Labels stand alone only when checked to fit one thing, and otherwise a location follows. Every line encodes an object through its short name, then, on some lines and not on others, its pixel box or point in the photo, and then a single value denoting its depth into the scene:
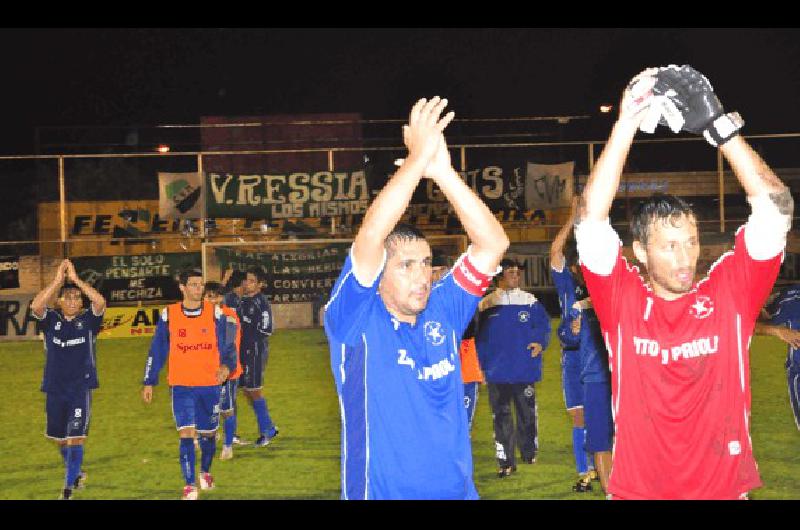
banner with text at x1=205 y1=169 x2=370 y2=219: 27.88
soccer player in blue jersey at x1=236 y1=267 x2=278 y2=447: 13.28
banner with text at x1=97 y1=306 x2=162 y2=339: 25.98
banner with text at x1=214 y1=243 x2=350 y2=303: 27.98
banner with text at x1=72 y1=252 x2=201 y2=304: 27.39
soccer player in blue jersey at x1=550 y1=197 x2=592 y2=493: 9.41
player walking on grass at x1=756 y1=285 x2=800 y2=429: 10.45
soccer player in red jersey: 3.98
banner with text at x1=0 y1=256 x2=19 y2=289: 27.64
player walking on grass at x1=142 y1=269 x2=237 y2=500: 10.32
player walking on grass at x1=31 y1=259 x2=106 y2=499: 10.48
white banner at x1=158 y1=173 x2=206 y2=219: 27.81
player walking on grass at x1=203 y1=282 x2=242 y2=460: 11.95
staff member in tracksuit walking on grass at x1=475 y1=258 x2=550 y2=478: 10.89
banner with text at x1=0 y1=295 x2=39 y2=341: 27.17
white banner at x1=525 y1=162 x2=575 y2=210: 28.50
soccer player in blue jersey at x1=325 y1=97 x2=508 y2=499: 4.33
